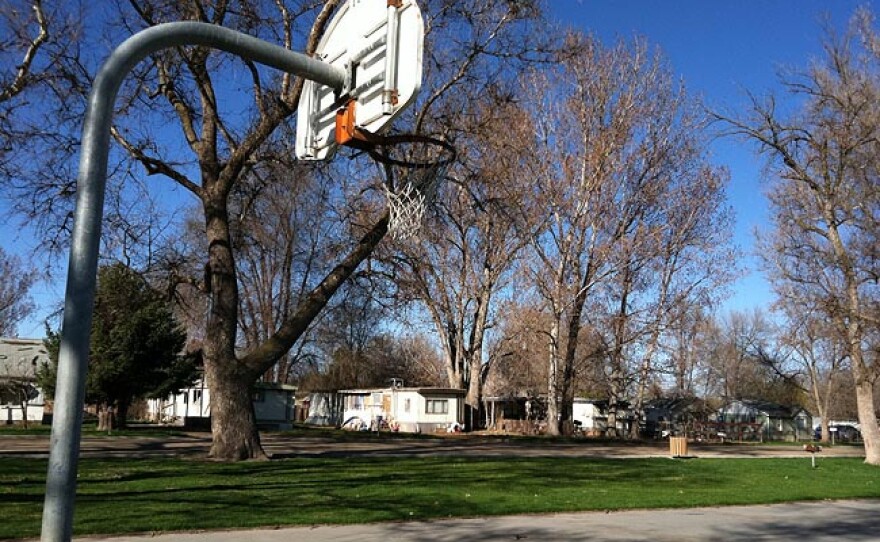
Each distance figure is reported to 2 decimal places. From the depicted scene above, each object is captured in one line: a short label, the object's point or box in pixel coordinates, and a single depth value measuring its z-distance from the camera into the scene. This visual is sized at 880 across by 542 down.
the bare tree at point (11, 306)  61.25
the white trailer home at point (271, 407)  44.72
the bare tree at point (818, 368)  31.83
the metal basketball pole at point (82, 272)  3.76
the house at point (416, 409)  49.12
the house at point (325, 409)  60.69
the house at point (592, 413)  60.38
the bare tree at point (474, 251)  22.75
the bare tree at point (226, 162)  19.30
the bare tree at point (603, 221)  39.53
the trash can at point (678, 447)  28.77
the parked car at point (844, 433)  74.17
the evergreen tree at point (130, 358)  36.09
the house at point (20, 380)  43.56
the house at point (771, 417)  70.25
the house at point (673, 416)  57.78
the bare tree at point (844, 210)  28.36
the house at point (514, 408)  61.40
